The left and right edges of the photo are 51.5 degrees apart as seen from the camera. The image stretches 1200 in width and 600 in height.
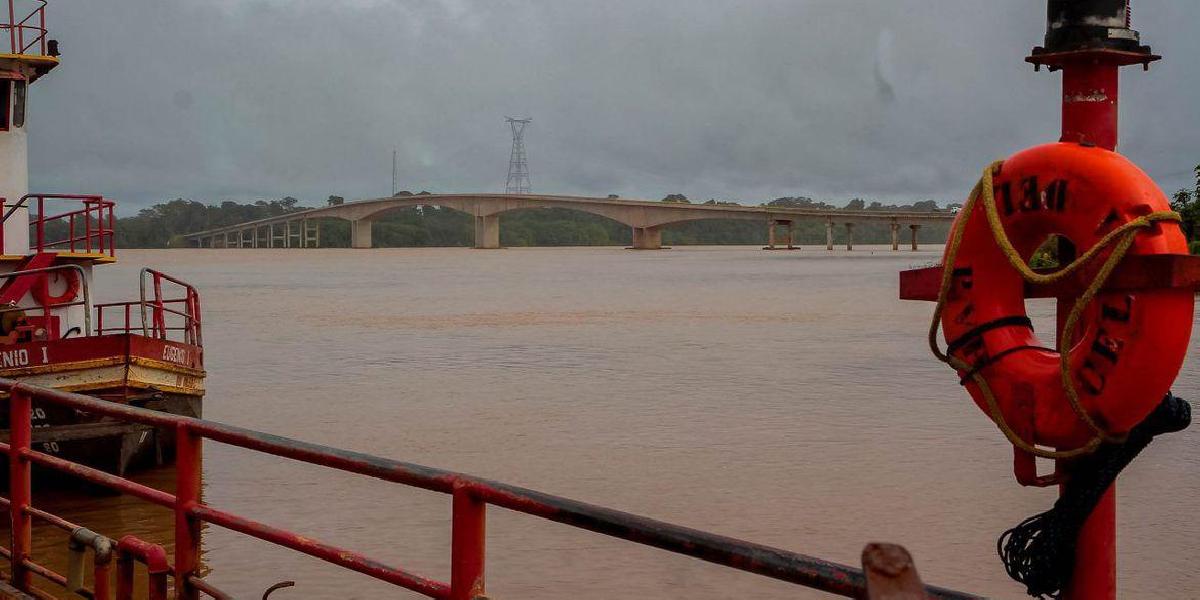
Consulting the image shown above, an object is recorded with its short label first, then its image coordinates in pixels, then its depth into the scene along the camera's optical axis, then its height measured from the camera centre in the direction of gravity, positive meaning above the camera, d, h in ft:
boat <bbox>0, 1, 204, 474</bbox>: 35.19 -2.58
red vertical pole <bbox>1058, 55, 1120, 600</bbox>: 13.21 +1.35
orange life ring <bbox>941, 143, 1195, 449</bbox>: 11.61 -0.50
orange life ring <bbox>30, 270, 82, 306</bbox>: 40.16 -1.18
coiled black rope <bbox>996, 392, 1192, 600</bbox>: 12.67 -2.67
